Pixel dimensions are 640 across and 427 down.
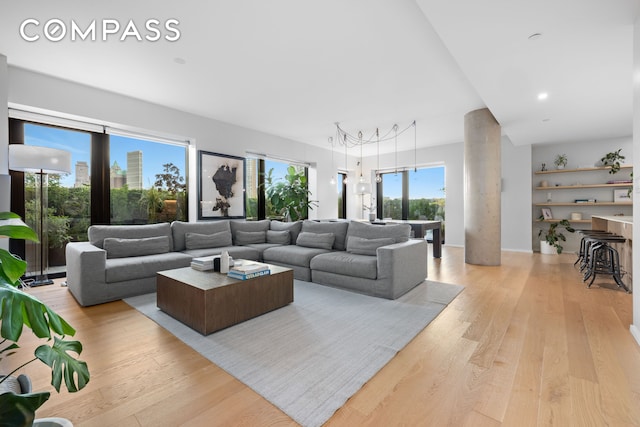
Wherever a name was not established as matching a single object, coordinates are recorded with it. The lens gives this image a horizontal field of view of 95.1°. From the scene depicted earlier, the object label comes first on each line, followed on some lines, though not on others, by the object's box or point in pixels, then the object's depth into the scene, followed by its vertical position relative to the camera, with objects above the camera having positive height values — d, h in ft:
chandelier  20.70 +5.73
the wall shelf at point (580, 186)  19.45 +1.70
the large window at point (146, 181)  15.30 +1.71
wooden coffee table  7.80 -2.48
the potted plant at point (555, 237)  20.51 -1.90
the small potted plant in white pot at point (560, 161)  21.53 +3.65
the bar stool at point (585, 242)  14.01 -1.71
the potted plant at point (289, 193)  22.20 +1.37
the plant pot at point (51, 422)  3.34 -2.43
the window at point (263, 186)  21.17 +1.87
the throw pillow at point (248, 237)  16.26 -1.49
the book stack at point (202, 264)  9.90 -1.79
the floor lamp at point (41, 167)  10.66 +1.69
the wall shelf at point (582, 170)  19.88 +2.90
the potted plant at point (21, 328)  2.31 -0.94
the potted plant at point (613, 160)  19.53 +3.44
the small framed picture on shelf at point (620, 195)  19.67 +1.00
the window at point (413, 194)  26.61 +1.59
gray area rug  5.37 -3.25
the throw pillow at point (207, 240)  14.28 -1.44
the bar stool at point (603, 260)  12.05 -2.23
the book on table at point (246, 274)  8.74 -1.93
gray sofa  10.36 -1.85
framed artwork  17.79 +1.62
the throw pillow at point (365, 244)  12.25 -1.43
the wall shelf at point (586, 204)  19.63 +0.47
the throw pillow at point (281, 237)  16.40 -1.46
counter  11.68 -1.39
